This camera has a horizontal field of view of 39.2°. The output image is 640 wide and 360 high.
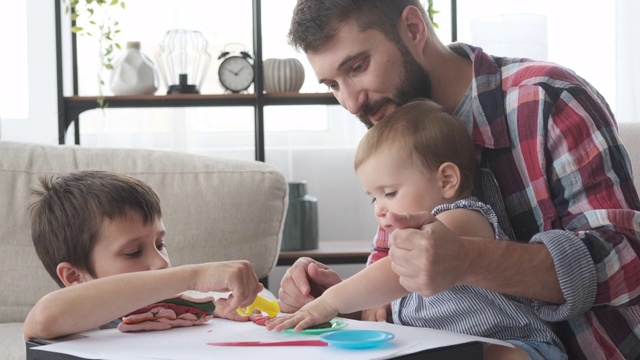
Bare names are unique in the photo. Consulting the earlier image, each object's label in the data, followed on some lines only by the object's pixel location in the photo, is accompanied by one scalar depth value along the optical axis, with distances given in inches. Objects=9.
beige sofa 88.8
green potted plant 128.0
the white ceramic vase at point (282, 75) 132.7
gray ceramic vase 132.0
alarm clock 134.0
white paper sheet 36.9
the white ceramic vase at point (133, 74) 130.0
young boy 57.2
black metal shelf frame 129.6
